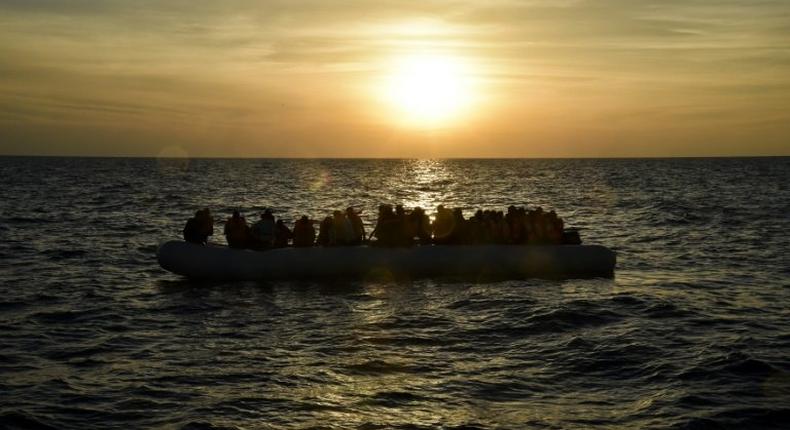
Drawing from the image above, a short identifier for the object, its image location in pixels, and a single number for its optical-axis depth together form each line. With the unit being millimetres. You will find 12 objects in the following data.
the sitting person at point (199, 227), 17500
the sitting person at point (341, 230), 17969
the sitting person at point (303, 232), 18047
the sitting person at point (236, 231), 17750
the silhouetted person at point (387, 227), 17859
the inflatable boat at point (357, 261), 17531
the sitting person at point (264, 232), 17859
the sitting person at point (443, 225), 18375
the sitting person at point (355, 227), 18188
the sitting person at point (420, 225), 18500
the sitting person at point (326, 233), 18011
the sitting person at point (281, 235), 18156
